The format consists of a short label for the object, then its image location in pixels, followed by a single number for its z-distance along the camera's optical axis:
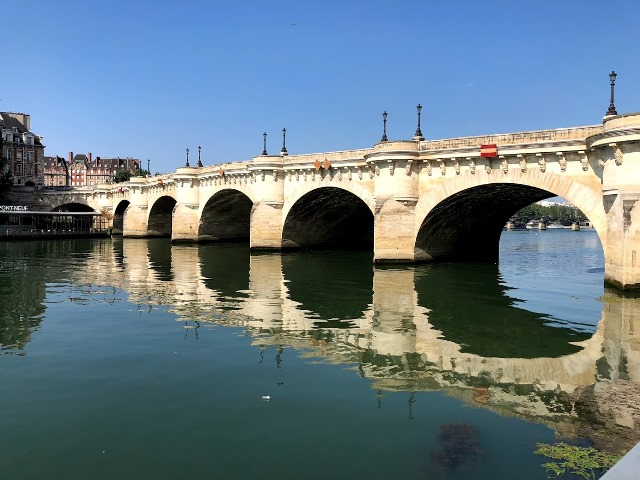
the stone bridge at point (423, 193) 25.22
